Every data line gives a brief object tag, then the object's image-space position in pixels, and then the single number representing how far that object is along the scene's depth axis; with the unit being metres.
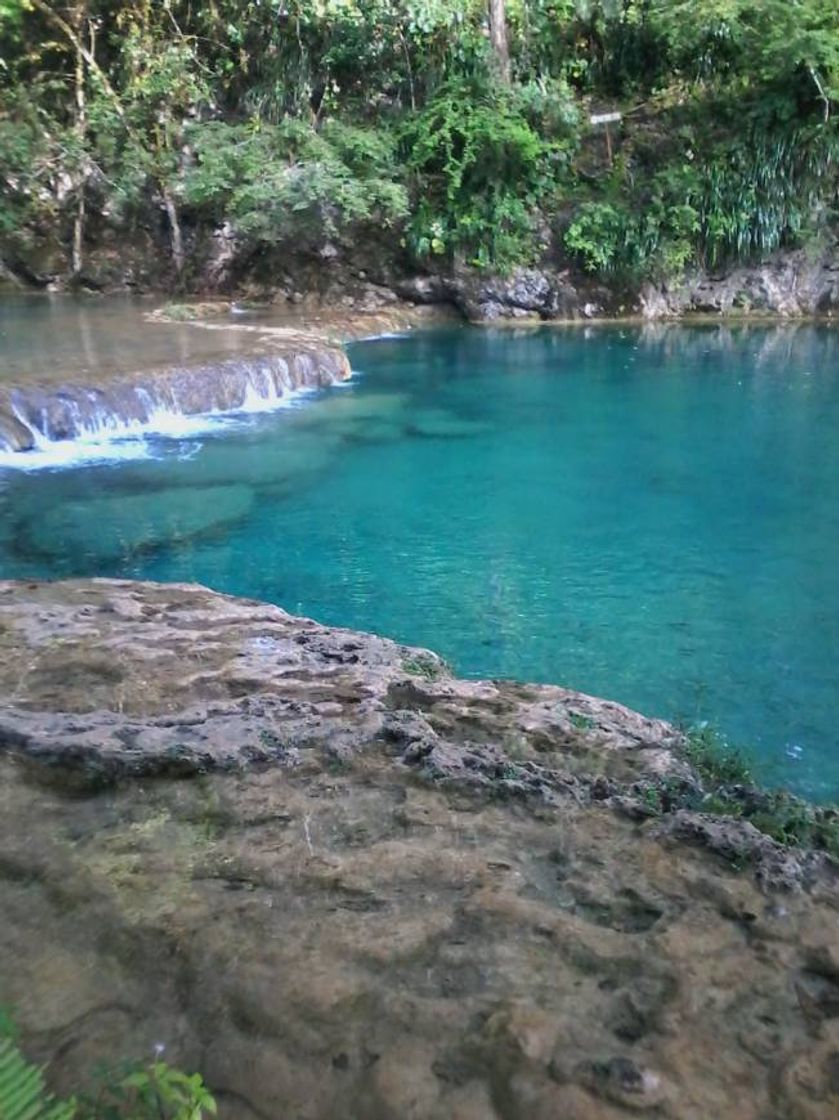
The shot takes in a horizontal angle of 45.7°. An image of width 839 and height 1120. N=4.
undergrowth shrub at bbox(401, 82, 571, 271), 18.30
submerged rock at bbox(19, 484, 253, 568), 7.32
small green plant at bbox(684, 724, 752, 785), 3.82
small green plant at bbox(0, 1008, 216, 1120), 1.47
